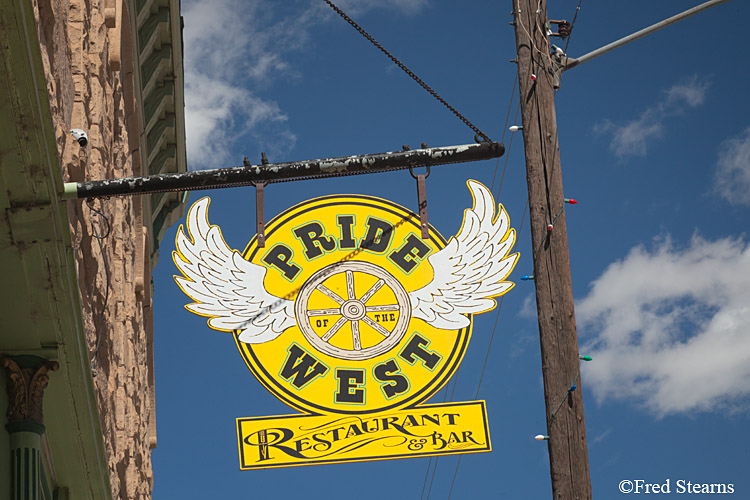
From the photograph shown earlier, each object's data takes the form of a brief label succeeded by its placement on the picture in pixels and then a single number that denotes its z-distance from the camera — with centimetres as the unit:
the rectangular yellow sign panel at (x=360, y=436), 697
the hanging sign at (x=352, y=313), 707
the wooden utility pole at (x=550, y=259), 687
